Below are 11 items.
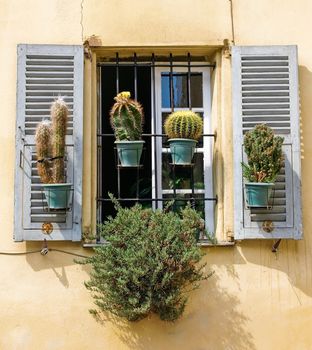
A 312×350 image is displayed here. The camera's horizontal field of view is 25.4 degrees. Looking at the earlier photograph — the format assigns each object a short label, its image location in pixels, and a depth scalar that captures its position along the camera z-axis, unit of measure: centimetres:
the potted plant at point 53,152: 506
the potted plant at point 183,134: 516
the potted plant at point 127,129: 512
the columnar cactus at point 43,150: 506
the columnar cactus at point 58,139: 507
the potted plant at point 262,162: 501
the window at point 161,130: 518
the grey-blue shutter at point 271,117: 518
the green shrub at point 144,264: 484
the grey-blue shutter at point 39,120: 514
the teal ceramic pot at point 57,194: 500
